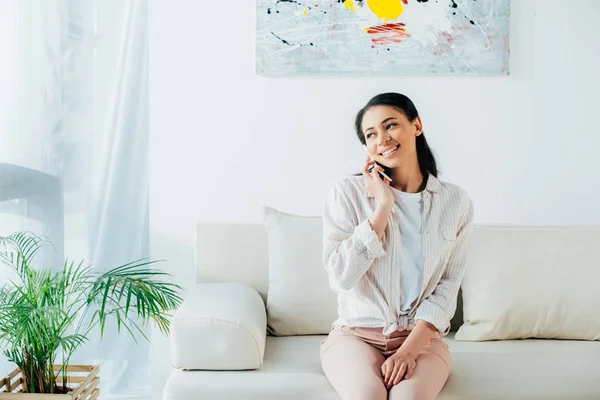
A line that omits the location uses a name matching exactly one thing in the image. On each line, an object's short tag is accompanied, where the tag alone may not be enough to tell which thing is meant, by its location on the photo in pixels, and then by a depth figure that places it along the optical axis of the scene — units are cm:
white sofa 187
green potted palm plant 193
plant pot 201
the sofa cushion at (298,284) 229
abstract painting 266
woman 185
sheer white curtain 259
